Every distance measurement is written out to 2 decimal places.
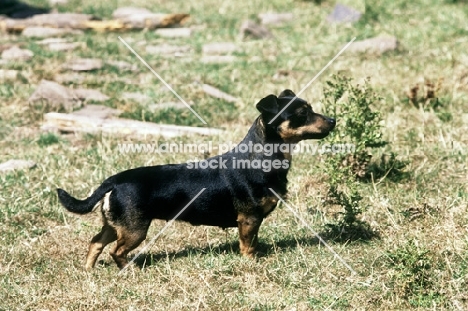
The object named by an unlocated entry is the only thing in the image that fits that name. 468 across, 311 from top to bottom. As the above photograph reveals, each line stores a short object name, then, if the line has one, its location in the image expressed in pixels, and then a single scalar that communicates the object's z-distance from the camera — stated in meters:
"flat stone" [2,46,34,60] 11.66
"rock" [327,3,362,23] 14.29
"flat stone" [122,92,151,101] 9.94
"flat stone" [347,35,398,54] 12.10
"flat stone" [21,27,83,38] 13.69
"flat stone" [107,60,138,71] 11.47
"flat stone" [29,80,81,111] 9.55
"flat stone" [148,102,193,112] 9.56
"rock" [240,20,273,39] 13.64
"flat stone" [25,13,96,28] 14.40
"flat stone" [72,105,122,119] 9.30
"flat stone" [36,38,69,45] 12.93
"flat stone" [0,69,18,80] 10.68
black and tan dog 5.22
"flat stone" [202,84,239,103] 10.16
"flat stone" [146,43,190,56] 12.86
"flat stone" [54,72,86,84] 10.59
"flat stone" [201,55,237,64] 12.16
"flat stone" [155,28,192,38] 14.17
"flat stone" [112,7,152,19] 15.79
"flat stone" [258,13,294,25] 15.26
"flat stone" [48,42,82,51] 12.46
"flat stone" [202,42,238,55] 12.83
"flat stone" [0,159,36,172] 7.59
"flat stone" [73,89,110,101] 9.90
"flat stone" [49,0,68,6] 16.98
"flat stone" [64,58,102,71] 11.16
